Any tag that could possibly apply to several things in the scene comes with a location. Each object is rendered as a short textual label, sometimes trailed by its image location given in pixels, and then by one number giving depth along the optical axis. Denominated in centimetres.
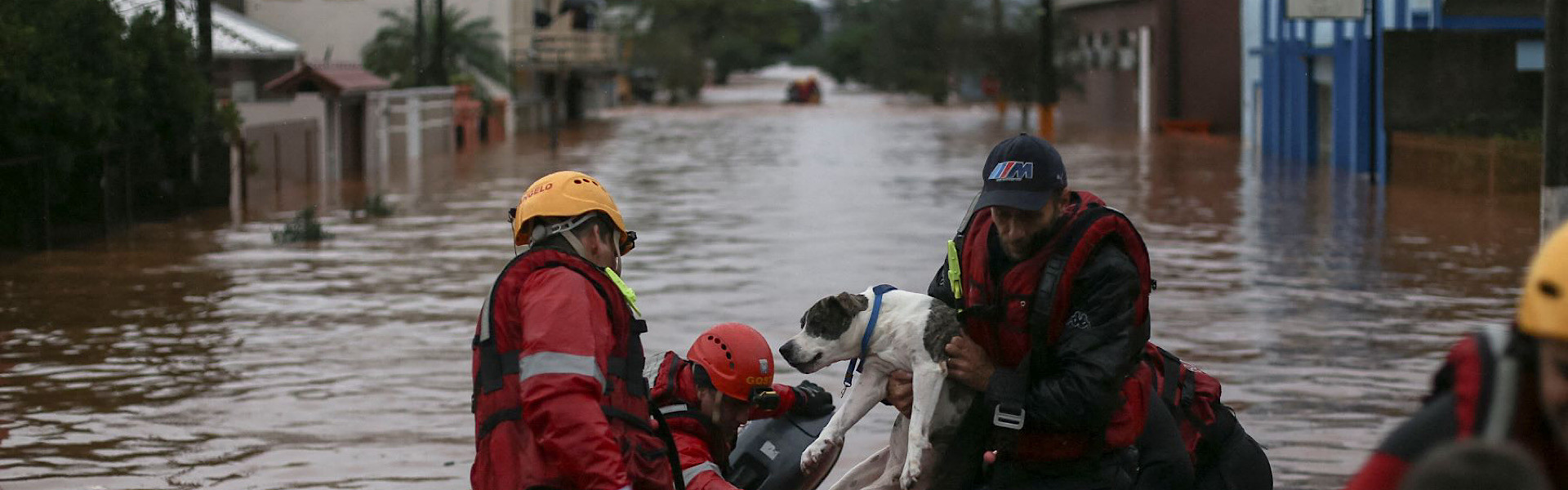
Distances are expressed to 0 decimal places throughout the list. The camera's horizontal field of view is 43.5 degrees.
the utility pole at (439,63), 4750
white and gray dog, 457
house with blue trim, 2892
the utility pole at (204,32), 2457
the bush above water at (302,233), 2089
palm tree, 5284
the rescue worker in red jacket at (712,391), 496
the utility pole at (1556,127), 1311
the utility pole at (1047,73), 4716
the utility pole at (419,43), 4465
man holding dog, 433
